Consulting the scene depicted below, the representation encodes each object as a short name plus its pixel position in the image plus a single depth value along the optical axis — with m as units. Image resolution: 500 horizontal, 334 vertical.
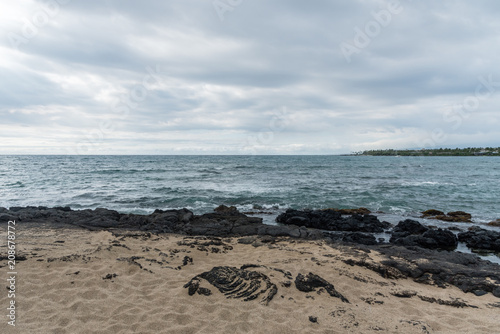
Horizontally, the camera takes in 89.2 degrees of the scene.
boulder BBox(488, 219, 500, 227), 13.02
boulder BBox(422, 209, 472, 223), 13.96
